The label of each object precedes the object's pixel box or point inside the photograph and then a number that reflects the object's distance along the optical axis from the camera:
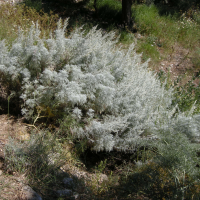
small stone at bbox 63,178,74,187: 2.40
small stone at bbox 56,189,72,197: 2.18
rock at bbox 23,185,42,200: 2.00
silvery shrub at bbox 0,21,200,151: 2.94
